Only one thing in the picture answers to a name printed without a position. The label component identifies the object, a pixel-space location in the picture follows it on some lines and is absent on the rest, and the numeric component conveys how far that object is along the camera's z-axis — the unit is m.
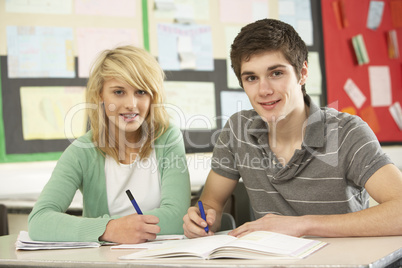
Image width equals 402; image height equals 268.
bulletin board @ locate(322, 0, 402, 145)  3.07
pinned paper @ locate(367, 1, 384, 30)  3.15
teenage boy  1.39
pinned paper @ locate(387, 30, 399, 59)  3.18
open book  0.96
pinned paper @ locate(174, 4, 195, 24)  2.69
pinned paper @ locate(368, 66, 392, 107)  3.15
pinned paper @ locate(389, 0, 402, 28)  3.20
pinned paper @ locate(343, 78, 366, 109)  3.09
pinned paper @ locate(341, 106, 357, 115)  3.07
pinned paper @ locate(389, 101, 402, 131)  3.18
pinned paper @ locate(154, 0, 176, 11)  2.64
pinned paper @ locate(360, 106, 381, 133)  3.12
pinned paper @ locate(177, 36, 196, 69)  2.70
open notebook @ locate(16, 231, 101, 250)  1.29
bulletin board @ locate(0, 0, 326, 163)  2.33
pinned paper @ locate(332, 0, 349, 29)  3.06
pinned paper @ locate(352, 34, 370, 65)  3.11
